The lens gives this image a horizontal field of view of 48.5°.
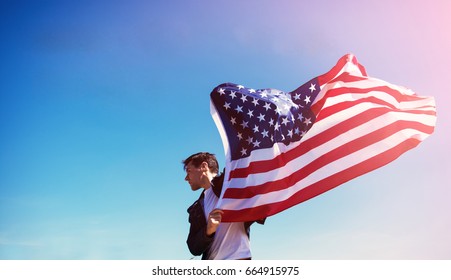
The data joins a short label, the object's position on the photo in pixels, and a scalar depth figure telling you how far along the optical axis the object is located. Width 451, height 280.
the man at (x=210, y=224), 6.19
